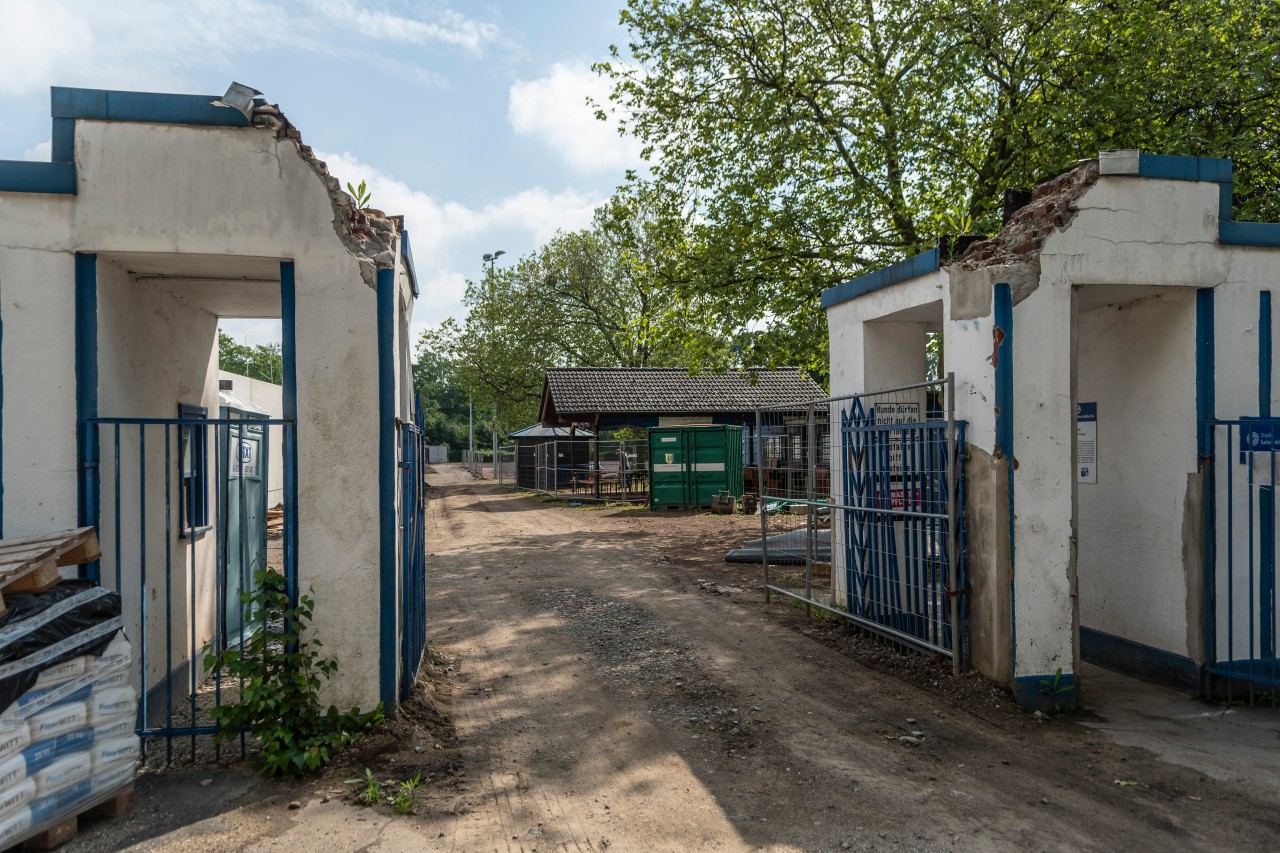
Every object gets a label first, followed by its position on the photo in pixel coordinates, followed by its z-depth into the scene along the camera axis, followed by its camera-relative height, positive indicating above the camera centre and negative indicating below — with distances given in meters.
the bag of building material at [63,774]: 3.83 -1.56
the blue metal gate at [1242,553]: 6.01 -0.96
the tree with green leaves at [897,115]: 11.43 +4.54
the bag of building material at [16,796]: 3.61 -1.55
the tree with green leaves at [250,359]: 69.69 +6.02
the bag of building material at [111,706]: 4.15 -1.35
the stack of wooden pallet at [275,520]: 17.52 -2.03
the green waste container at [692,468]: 22.19 -1.11
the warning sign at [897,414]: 7.86 +0.08
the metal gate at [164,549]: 4.95 -0.78
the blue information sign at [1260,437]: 5.95 -0.13
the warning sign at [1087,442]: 7.14 -0.18
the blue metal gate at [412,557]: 5.93 -0.97
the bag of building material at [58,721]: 3.82 -1.31
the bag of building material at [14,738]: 3.62 -1.30
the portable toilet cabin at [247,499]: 7.65 -0.65
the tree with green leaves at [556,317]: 37.31 +4.80
